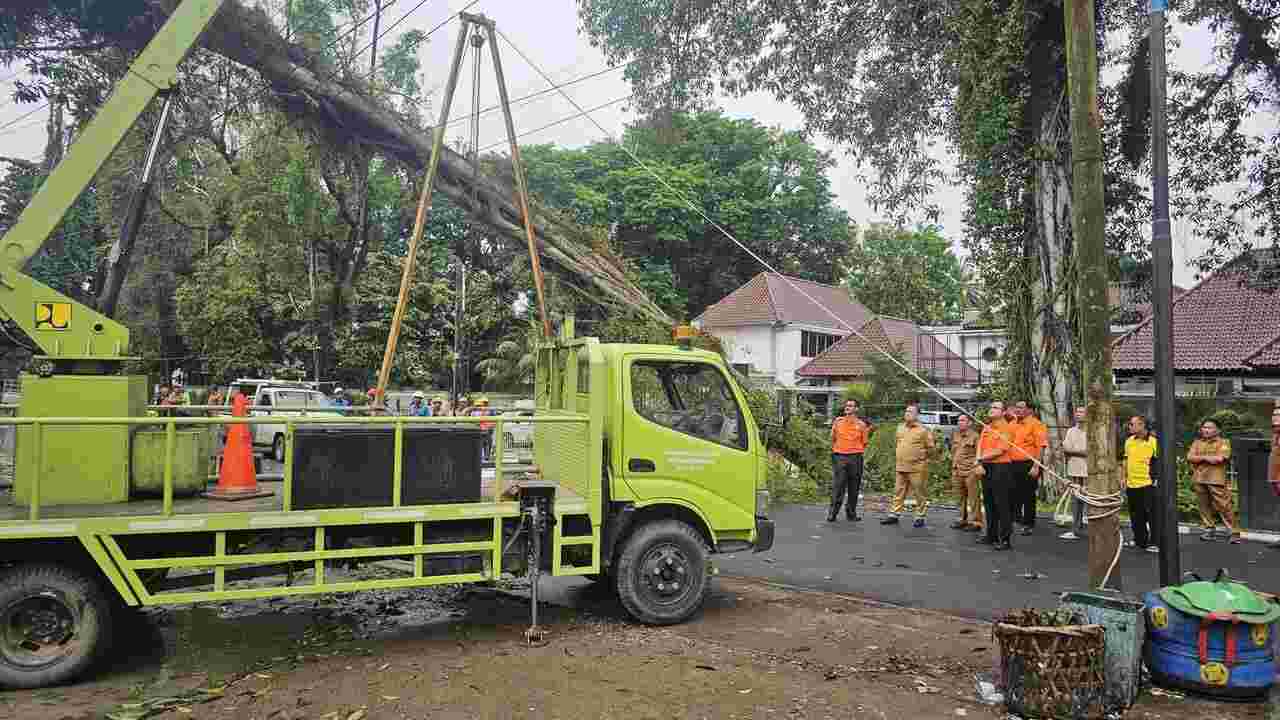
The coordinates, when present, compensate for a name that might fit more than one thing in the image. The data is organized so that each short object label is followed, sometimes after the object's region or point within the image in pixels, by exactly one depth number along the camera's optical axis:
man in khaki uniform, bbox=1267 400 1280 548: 10.37
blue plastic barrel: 5.42
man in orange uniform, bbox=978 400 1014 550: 11.23
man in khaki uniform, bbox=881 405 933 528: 12.84
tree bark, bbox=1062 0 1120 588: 6.22
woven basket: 5.15
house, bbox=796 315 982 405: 35.09
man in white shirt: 12.03
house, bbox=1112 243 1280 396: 24.51
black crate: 6.32
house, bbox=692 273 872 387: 39.69
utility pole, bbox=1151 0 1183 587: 6.16
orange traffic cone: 6.84
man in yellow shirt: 10.95
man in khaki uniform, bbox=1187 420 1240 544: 11.16
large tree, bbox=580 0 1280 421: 14.05
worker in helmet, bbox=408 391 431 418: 15.97
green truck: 5.85
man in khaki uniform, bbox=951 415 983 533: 12.52
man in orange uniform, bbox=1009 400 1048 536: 11.40
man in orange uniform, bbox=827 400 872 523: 13.24
